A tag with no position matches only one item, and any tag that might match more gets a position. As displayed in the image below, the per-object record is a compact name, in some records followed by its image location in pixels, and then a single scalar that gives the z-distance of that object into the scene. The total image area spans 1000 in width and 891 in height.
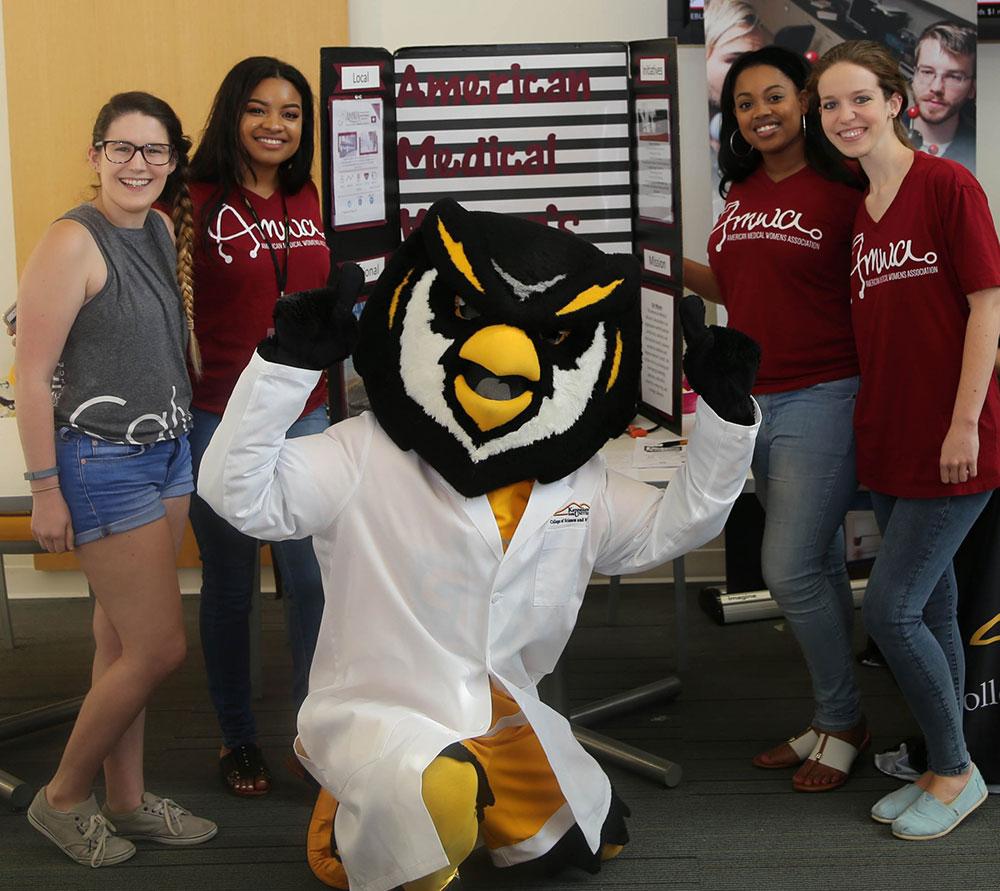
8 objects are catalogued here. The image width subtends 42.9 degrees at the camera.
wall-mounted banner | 3.75
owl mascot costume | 1.90
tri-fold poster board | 2.49
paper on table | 2.83
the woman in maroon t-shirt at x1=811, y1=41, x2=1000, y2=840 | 2.19
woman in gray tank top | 2.15
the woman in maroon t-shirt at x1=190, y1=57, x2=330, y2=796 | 2.51
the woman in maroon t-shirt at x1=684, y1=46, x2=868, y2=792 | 2.44
